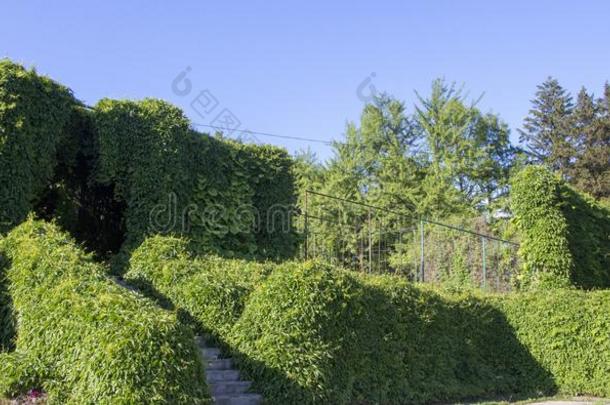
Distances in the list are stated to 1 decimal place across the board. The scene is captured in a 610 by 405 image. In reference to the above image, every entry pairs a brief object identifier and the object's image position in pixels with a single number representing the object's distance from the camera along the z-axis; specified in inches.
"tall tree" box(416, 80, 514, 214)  1071.6
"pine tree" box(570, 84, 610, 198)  1251.8
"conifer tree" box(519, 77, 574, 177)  1359.5
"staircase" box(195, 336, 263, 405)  271.4
